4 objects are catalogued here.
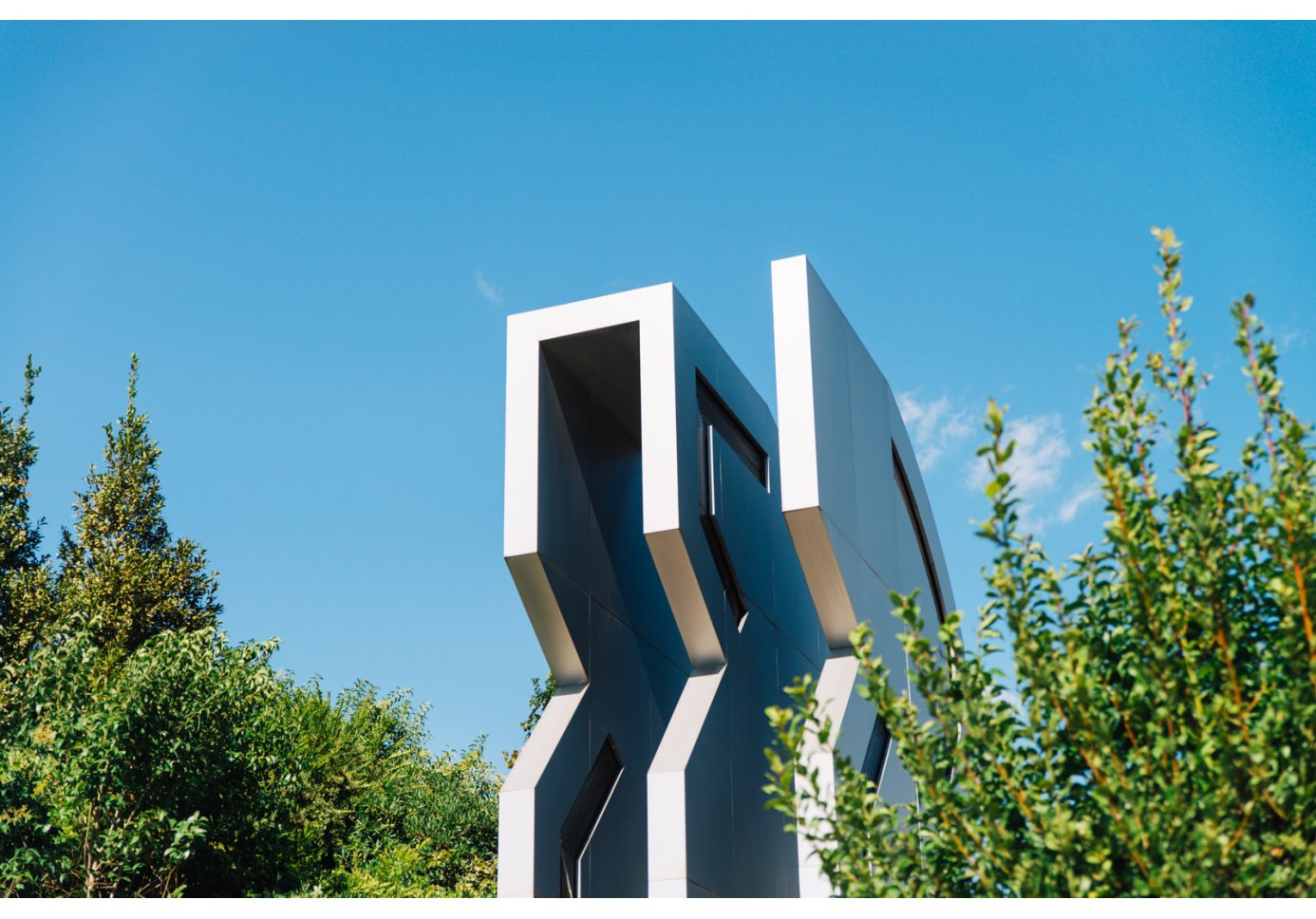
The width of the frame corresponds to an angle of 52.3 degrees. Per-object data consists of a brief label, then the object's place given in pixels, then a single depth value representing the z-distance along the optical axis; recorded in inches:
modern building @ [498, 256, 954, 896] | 424.8
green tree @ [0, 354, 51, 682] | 1109.7
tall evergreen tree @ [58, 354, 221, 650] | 1123.9
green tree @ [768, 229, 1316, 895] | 154.9
